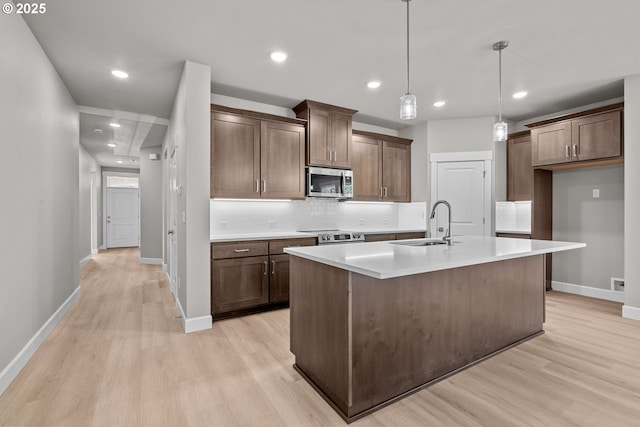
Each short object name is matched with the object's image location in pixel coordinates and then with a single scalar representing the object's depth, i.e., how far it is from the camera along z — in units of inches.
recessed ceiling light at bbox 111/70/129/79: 132.6
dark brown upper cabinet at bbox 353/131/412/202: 195.8
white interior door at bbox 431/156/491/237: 194.9
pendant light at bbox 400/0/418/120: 94.0
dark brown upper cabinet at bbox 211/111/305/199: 145.6
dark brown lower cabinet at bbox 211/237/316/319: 135.9
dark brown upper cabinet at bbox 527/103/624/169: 148.0
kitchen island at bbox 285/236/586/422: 71.4
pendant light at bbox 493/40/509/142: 111.9
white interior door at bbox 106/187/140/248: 401.4
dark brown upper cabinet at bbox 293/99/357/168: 169.6
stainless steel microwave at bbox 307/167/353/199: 171.2
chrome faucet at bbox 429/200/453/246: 107.3
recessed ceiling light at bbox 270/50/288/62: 118.3
